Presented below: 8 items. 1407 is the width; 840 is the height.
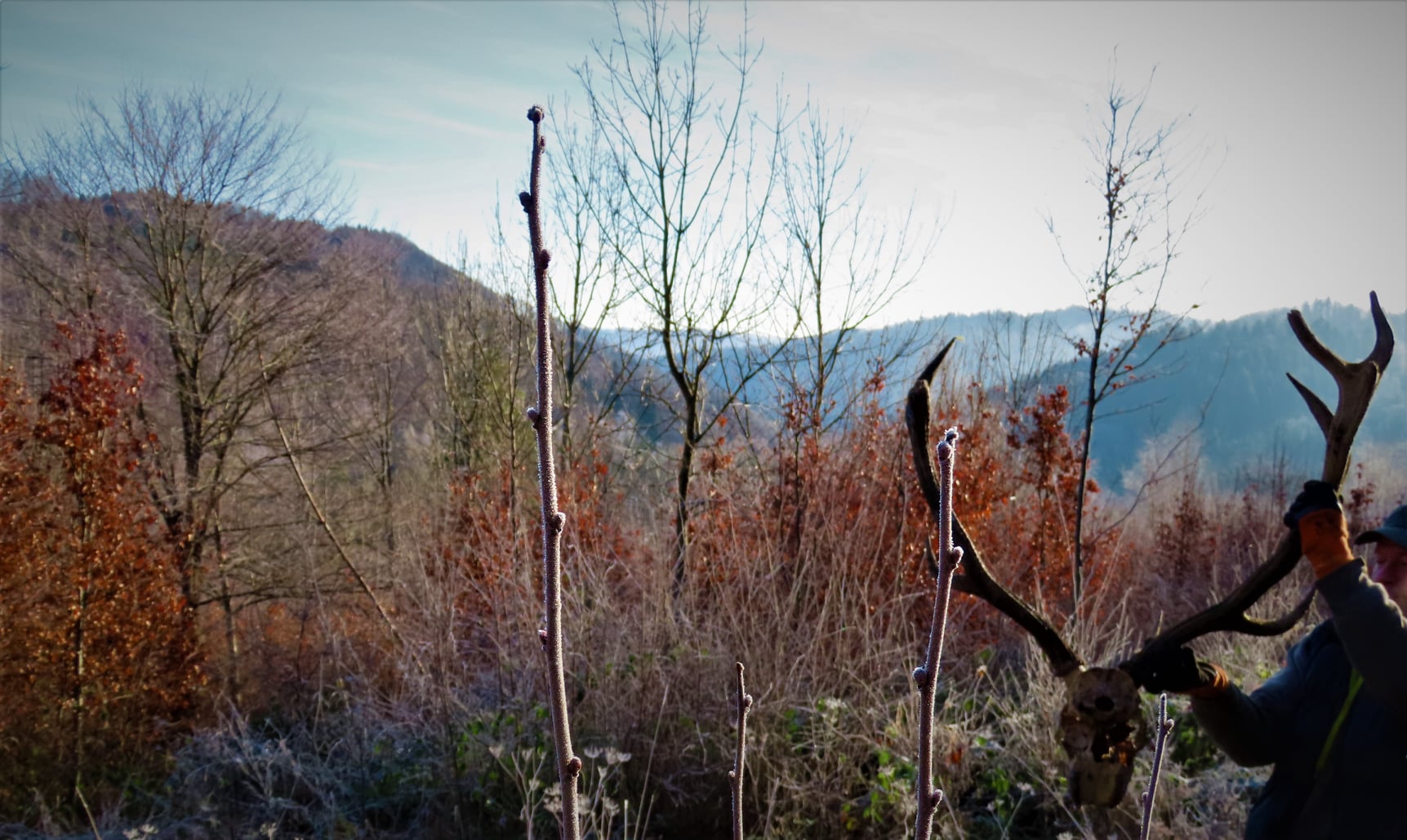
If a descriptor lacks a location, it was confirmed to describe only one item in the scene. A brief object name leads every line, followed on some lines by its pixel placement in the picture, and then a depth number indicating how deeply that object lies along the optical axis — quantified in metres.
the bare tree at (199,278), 14.58
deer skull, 2.32
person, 2.25
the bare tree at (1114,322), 8.46
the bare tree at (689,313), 9.03
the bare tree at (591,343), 10.68
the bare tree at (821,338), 9.31
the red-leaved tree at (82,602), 8.74
